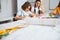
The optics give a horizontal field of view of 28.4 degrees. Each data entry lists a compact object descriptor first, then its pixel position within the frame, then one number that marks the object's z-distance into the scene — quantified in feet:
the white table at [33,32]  2.70
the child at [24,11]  4.34
